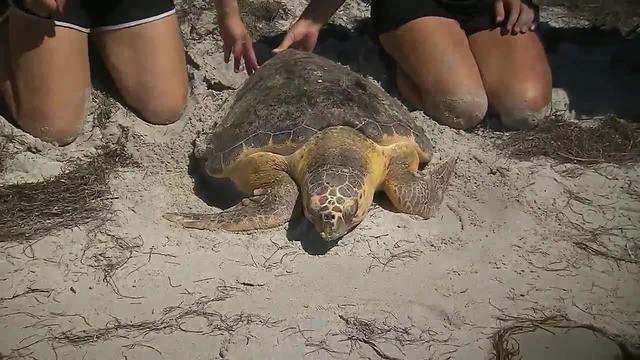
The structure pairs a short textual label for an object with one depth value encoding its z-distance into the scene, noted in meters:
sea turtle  1.68
